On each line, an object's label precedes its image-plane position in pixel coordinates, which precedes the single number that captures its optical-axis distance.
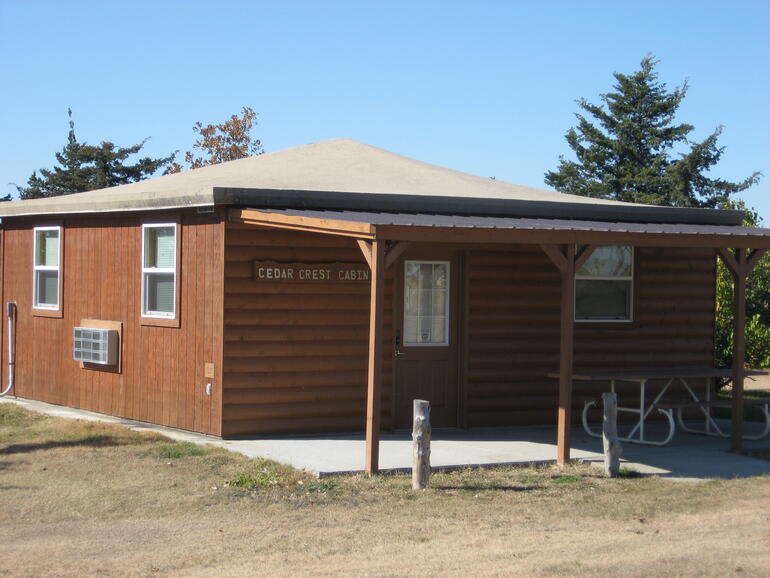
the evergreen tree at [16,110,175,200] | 40.78
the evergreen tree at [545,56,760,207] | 37.56
